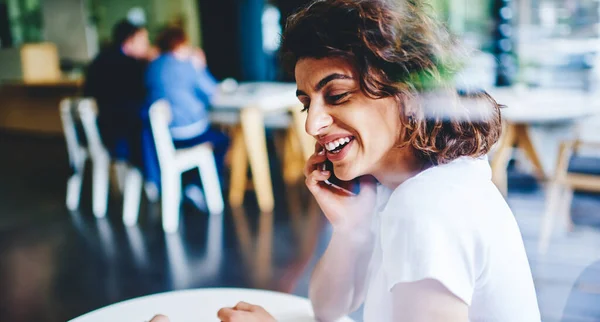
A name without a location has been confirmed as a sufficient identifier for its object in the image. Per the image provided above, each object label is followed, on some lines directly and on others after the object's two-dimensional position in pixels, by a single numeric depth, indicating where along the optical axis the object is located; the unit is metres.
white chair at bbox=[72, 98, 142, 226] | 3.22
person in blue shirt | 3.20
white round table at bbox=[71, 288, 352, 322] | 0.88
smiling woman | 0.55
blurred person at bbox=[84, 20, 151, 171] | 3.09
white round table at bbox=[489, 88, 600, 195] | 2.95
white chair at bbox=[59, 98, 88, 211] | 3.40
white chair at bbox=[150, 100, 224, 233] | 2.95
